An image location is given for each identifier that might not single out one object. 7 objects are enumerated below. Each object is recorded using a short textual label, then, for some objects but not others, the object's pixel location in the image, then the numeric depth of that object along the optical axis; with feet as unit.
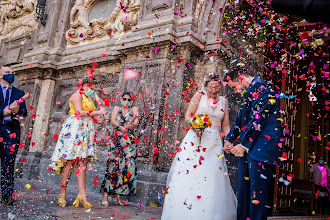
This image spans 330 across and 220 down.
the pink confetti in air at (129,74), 20.02
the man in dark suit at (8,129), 13.57
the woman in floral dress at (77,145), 14.25
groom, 10.04
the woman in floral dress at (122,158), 16.34
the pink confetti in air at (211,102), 13.35
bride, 11.53
